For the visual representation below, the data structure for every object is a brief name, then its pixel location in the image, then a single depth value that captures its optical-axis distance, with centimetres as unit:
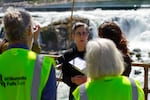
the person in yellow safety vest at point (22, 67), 331
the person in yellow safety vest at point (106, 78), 318
